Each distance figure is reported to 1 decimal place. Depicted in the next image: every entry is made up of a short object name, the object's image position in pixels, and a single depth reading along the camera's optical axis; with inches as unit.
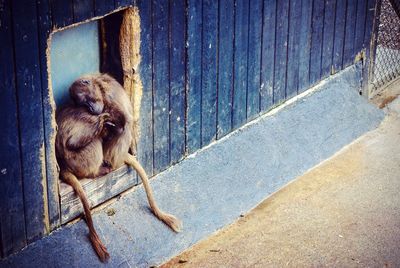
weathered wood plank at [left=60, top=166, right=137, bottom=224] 210.5
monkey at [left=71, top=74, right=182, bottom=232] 212.4
